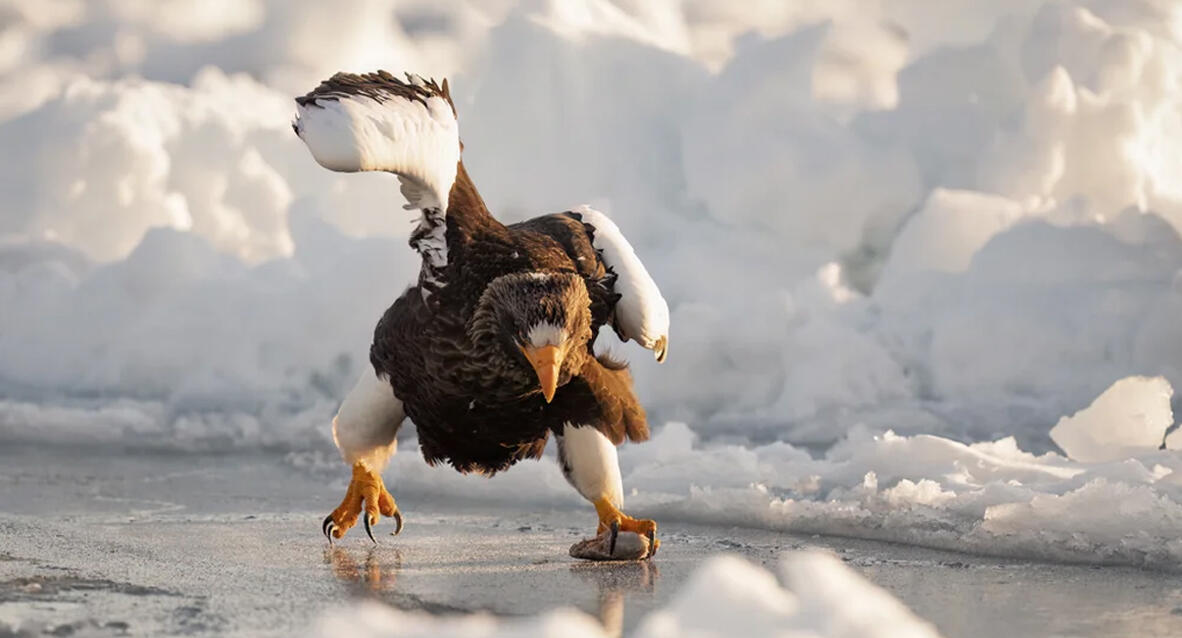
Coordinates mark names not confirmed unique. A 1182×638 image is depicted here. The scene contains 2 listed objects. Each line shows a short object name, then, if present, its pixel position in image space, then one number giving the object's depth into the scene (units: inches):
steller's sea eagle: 394.3
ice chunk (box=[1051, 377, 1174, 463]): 574.6
